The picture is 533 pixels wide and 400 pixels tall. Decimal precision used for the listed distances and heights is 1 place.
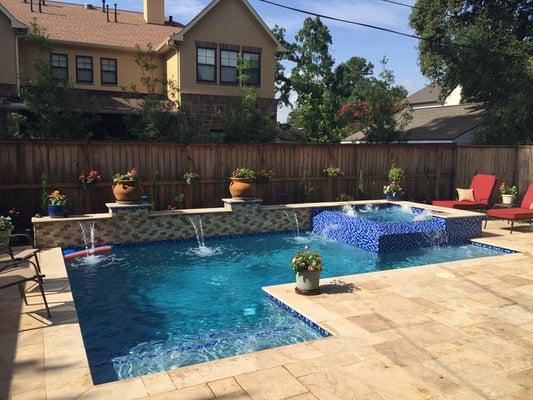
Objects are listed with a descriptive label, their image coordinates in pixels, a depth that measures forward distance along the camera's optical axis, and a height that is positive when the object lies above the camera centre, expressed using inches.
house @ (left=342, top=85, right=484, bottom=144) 872.3 +75.6
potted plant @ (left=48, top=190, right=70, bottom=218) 393.1 -42.8
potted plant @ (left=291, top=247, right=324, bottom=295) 259.0 -64.2
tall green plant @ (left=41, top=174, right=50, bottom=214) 417.1 -33.0
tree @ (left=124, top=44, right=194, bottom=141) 573.0 +48.3
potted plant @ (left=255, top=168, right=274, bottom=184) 525.3 -20.0
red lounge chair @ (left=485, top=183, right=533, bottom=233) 464.8 -54.8
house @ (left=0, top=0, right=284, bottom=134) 728.3 +172.4
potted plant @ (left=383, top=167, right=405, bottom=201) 585.0 -34.0
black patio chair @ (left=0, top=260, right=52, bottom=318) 195.6 -54.5
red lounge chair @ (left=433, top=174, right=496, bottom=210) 526.3 -42.2
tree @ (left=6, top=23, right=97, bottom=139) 513.0 +55.9
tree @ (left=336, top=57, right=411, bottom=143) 844.0 +97.9
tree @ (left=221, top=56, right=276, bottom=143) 619.2 +51.0
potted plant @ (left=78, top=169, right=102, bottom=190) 435.5 -20.9
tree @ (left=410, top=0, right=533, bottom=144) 781.9 +194.2
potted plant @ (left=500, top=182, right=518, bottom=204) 601.3 -44.4
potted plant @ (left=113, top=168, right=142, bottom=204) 416.5 -28.0
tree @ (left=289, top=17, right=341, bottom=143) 1386.6 +325.1
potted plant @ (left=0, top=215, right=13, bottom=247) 249.1 -41.5
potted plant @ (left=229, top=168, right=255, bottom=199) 470.6 -27.4
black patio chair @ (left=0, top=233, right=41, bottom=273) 324.2 -72.0
